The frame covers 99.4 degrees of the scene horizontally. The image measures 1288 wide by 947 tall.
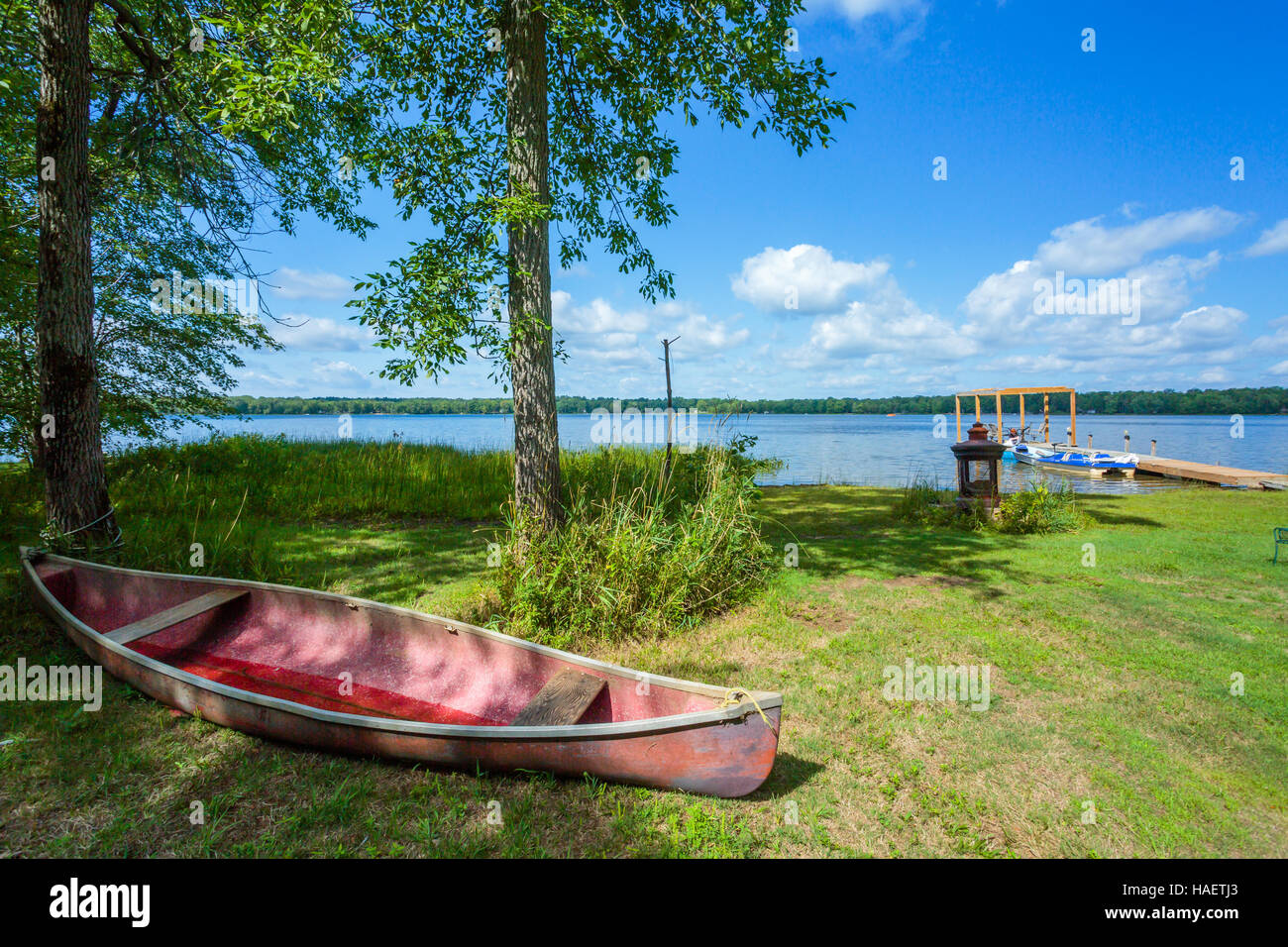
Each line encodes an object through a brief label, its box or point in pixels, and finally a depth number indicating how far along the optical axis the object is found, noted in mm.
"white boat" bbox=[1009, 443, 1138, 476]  22703
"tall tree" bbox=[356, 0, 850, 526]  4707
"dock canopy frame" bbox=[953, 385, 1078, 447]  20750
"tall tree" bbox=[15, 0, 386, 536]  5125
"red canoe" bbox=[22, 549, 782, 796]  2887
